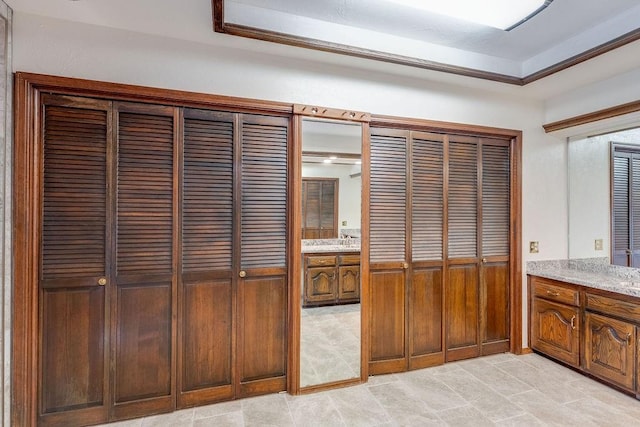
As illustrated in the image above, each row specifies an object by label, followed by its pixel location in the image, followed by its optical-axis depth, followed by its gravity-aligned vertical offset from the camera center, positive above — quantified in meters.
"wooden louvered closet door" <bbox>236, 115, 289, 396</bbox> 2.27 -0.28
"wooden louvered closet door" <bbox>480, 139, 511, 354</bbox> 2.96 -0.29
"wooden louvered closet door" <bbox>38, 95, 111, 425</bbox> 1.89 -0.29
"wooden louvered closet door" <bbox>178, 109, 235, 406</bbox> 2.15 -0.31
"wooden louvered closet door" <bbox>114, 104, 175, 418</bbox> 2.02 -0.29
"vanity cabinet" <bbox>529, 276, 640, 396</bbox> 2.30 -0.95
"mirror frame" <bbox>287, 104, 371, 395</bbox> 2.32 -0.23
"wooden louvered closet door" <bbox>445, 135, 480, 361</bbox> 2.83 -0.32
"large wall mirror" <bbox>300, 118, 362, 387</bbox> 2.43 -0.27
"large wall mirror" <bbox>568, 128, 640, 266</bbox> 2.92 +0.19
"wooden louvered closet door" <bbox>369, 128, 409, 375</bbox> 2.60 -0.28
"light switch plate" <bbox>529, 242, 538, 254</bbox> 3.07 -0.30
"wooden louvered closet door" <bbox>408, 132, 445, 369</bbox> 2.71 -0.29
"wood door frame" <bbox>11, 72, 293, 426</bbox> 1.79 -0.09
